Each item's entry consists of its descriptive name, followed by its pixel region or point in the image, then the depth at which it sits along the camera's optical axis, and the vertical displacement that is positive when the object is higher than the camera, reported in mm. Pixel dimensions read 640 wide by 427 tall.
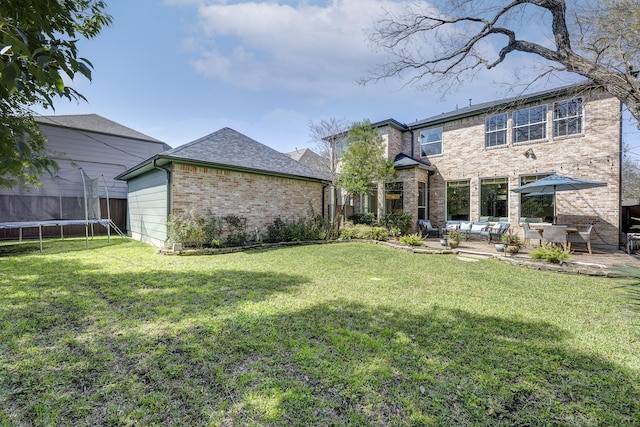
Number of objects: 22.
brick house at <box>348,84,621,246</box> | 9711 +1945
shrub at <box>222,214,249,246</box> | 9453 -847
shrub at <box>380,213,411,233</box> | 13253 -748
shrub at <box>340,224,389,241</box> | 11491 -1168
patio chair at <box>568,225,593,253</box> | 8172 -1123
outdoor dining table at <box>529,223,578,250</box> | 8287 -796
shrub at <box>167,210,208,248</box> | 8242 -662
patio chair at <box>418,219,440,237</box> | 13148 -1133
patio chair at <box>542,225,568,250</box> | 7852 -888
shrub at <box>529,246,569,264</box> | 6676 -1287
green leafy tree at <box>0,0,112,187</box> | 1168 +689
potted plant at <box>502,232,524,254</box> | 8062 -1238
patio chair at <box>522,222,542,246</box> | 8472 -931
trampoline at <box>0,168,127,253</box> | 10873 +170
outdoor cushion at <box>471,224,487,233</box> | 11400 -948
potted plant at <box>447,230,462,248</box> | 9195 -1197
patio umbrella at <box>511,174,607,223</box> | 8281 +638
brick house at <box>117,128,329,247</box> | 8875 +894
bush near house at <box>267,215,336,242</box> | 10570 -963
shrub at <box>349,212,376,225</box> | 14406 -638
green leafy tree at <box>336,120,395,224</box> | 12742 +2076
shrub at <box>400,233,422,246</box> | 9875 -1284
